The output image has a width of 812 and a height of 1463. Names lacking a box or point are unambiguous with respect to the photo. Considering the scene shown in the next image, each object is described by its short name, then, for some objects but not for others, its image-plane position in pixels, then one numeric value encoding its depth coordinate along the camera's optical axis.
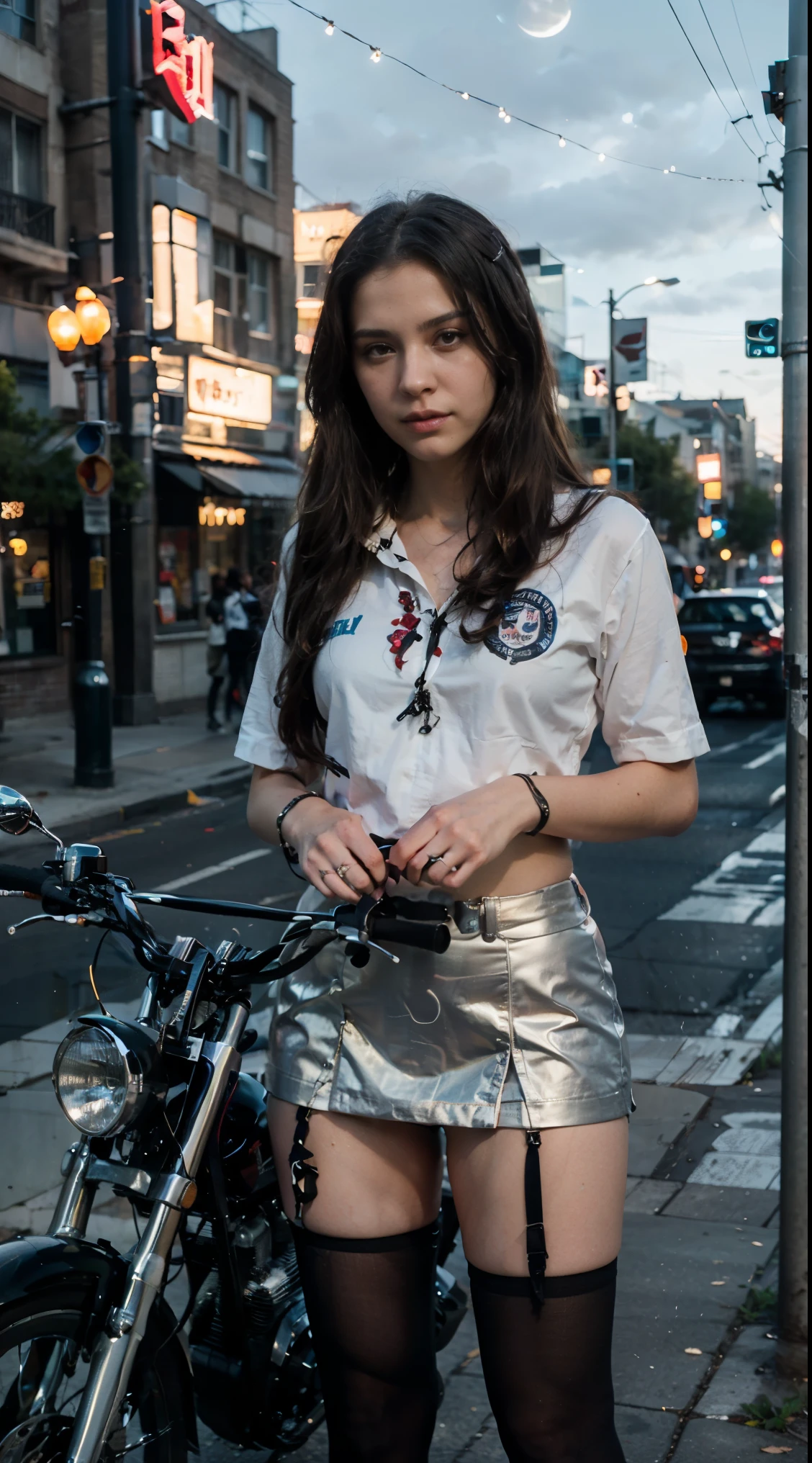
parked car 15.06
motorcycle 1.47
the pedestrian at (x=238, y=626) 9.83
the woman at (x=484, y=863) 1.46
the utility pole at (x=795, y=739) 2.59
